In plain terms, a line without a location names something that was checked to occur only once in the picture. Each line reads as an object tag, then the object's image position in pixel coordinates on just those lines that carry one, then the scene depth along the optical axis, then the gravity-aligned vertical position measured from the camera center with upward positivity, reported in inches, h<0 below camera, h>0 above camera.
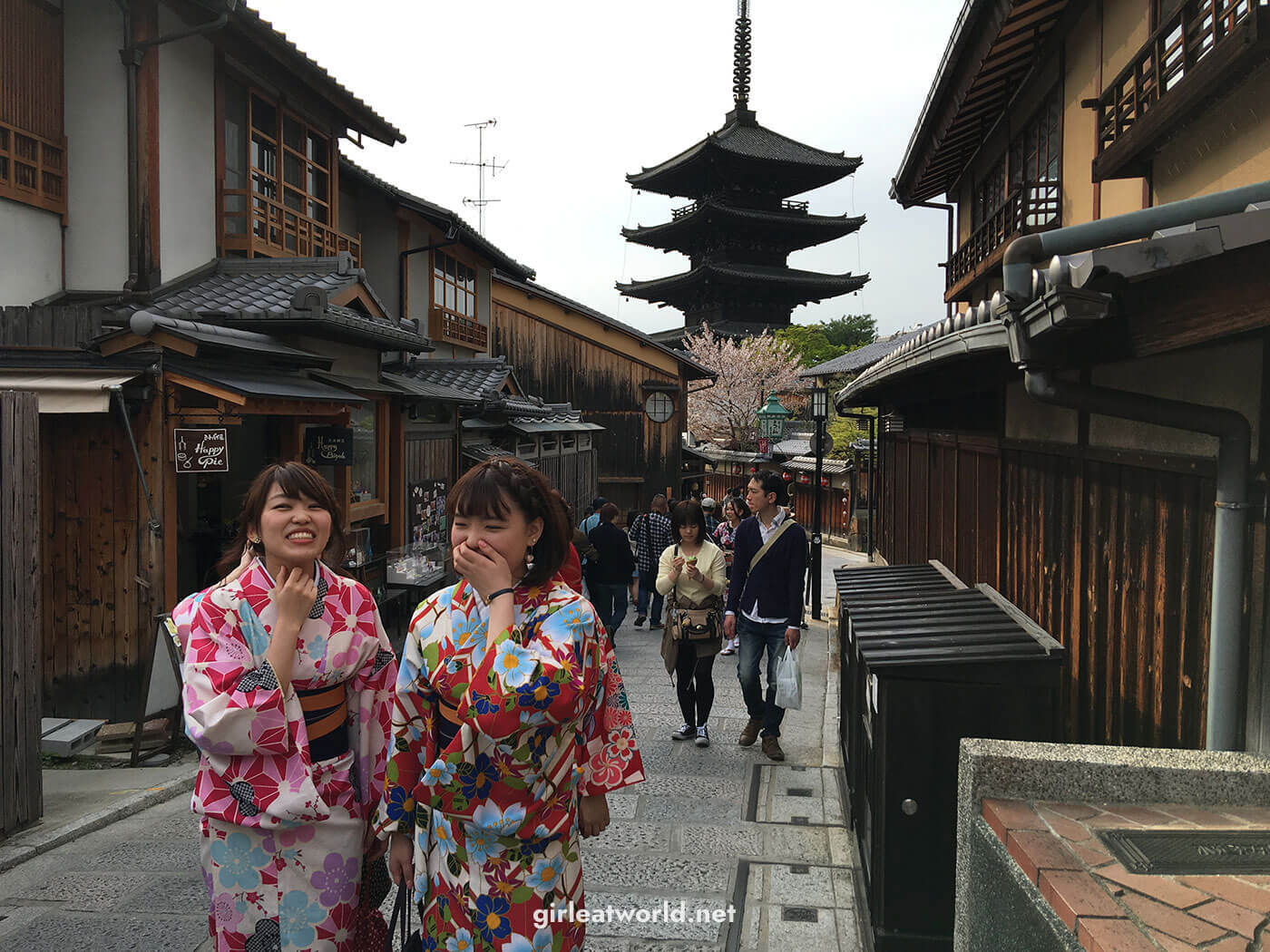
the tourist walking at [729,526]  389.4 -42.2
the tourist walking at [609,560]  379.2 -52.8
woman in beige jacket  253.8 -43.5
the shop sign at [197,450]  282.0 -4.9
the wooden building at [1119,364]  106.4 +14.2
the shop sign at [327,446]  370.6 -4.2
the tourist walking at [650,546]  417.4 -53.5
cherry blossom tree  1612.9 +119.6
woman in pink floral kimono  103.4 -36.3
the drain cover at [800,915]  157.8 -86.6
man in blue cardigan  246.8 -43.5
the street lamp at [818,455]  552.7 -9.4
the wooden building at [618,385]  895.7 +59.2
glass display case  413.1 -64.2
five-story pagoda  1569.9 +403.8
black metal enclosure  141.3 -48.7
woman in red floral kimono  96.3 -34.4
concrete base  111.8 -43.6
